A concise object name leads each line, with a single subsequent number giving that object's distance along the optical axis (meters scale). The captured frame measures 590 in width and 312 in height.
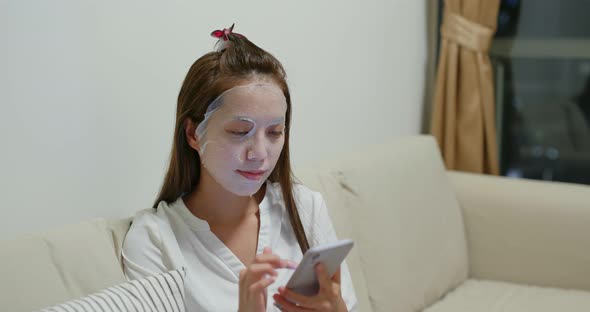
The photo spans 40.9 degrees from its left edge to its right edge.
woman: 1.59
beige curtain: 3.21
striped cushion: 1.33
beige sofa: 2.31
